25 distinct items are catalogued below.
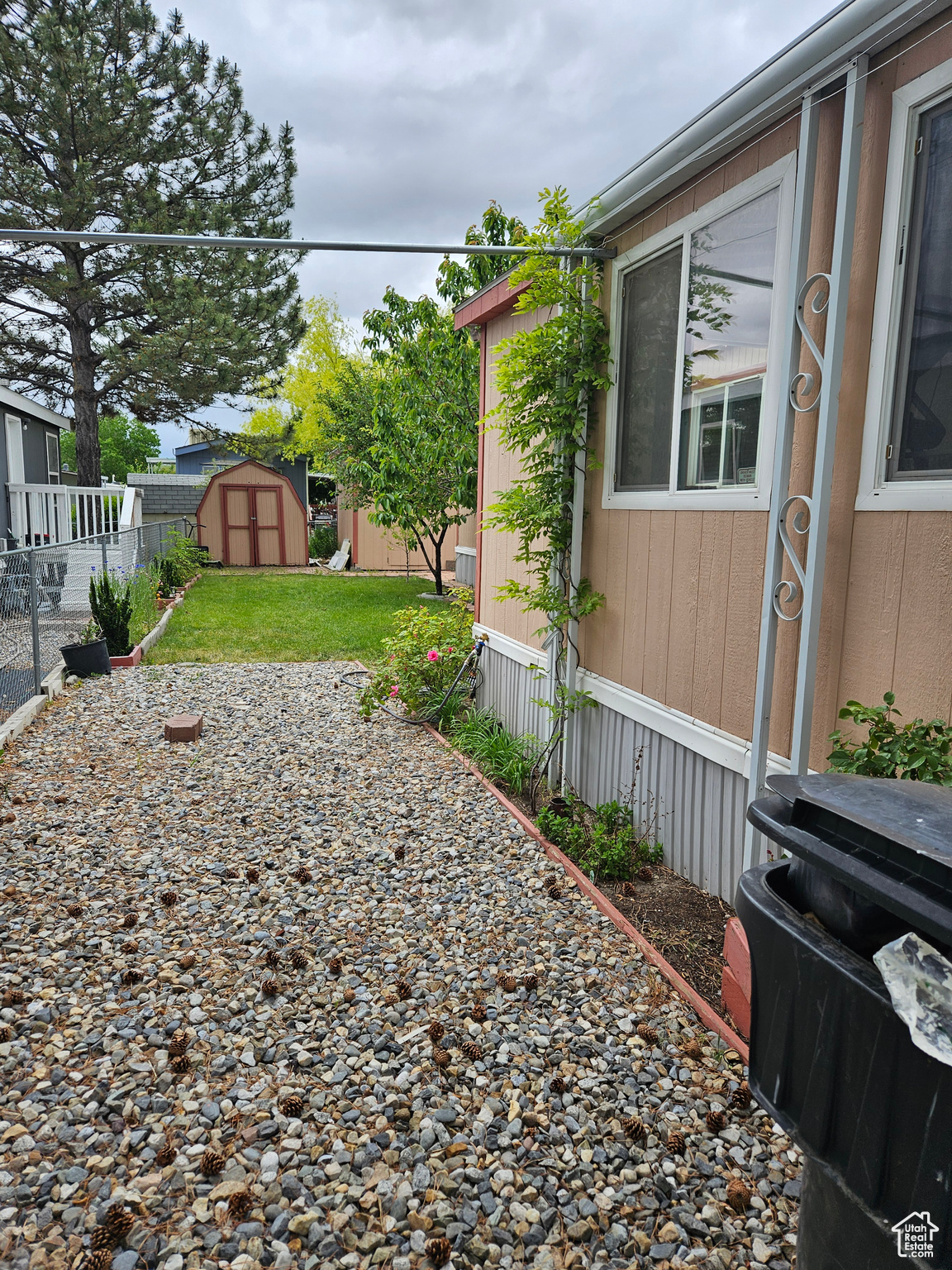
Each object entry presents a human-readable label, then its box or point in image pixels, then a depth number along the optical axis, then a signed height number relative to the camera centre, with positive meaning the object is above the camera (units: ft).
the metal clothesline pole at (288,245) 11.25 +4.24
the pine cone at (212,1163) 6.00 -5.08
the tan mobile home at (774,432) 7.02 +1.15
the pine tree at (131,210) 38.34 +16.40
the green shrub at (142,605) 27.73 -3.47
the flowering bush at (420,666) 19.40 -3.68
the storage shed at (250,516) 58.90 +0.20
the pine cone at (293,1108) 6.66 -5.12
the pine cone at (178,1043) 7.34 -5.08
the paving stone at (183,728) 17.15 -4.75
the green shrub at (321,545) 65.51 -2.09
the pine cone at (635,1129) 6.40 -5.04
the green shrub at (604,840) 11.05 -4.82
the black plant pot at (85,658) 22.43 -4.21
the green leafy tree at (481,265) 28.12 +10.06
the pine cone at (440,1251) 5.35 -5.09
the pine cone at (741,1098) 6.77 -5.04
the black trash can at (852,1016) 3.26 -2.27
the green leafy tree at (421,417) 29.32 +4.27
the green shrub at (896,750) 6.44 -1.89
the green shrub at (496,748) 15.03 -4.77
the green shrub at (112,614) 23.62 -3.07
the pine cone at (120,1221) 5.44 -5.03
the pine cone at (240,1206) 5.67 -5.11
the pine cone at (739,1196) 5.74 -5.01
